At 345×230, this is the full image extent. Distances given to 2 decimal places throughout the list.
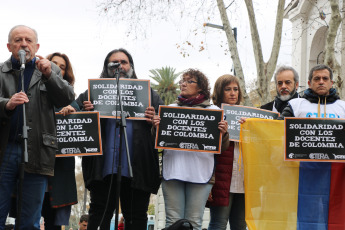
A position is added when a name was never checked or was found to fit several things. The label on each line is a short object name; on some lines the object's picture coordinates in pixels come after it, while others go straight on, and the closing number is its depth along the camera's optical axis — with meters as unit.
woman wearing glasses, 6.13
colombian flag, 6.31
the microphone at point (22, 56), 4.94
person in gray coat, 5.20
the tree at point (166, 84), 42.66
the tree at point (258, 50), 11.92
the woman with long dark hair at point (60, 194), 6.30
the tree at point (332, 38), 10.81
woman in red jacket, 6.53
